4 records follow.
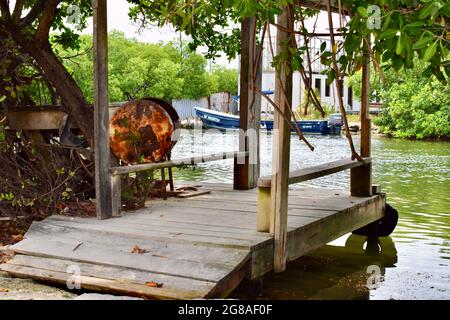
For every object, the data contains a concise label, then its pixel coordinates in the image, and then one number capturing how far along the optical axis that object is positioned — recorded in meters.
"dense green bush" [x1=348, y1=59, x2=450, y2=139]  36.75
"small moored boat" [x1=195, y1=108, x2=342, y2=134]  41.53
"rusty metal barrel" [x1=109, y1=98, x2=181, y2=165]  8.38
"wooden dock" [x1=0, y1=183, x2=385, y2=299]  5.64
